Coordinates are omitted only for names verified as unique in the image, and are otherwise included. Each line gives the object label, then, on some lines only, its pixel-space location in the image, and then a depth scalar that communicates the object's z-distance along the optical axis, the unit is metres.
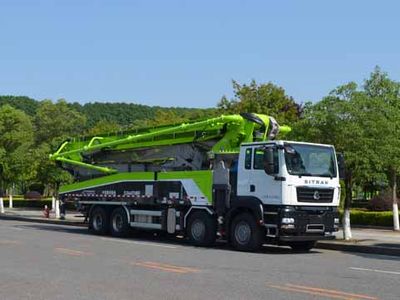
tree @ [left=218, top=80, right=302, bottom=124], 38.91
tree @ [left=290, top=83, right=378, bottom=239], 20.03
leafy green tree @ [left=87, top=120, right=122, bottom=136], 58.84
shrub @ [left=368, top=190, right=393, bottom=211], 37.74
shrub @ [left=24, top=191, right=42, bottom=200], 66.81
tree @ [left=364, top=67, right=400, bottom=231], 20.08
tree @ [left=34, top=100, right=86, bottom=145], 62.39
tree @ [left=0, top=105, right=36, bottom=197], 43.28
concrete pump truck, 17.69
